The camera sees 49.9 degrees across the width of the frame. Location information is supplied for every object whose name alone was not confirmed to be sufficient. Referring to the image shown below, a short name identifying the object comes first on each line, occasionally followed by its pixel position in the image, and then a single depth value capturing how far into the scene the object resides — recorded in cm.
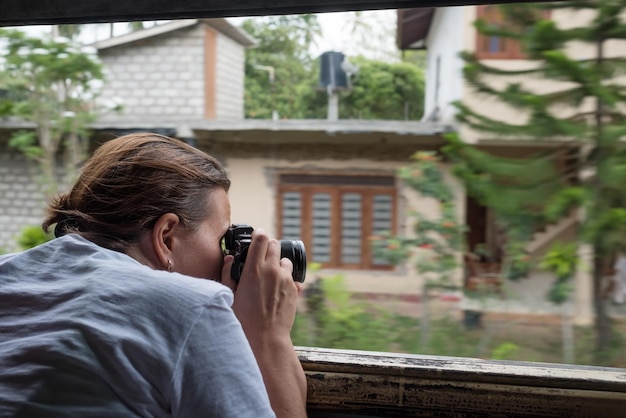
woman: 72
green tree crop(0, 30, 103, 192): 359
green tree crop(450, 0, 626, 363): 234
